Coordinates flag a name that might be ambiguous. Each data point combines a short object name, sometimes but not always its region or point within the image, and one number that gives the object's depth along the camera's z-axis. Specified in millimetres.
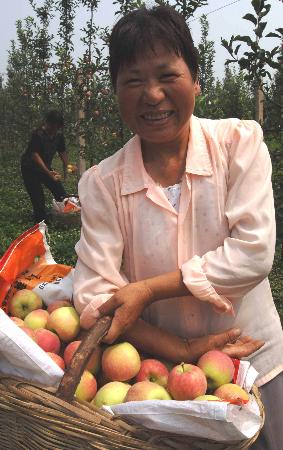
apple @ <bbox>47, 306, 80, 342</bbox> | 1391
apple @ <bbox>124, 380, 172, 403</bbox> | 1115
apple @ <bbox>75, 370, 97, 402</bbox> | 1189
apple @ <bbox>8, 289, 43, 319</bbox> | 1609
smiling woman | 1249
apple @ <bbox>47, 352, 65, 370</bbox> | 1285
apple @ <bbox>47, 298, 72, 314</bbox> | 1535
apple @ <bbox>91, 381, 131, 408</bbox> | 1147
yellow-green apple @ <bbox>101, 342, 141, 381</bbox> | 1219
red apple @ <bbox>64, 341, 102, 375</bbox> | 1307
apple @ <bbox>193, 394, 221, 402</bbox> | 1098
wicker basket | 959
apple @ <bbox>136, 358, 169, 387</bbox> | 1249
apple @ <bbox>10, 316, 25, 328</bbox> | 1471
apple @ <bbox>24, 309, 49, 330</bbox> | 1486
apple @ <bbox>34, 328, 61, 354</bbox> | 1341
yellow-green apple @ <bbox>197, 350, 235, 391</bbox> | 1194
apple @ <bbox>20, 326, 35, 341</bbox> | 1377
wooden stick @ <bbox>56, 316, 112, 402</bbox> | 1006
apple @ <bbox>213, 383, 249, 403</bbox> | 1113
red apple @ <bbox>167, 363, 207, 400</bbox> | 1134
